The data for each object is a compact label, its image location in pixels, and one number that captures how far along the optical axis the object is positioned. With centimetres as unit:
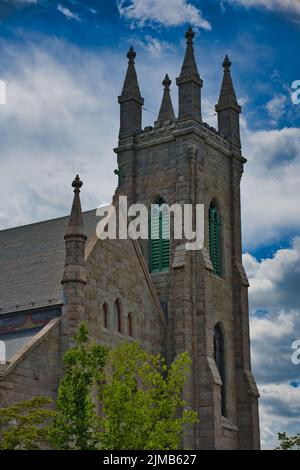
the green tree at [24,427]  2783
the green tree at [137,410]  2720
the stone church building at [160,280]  3559
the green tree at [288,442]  4456
